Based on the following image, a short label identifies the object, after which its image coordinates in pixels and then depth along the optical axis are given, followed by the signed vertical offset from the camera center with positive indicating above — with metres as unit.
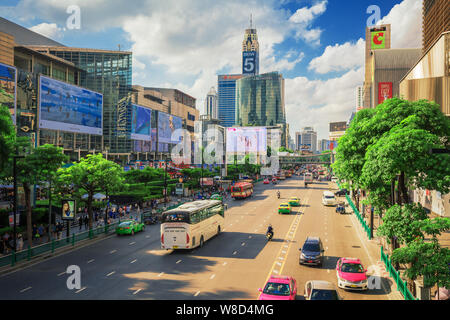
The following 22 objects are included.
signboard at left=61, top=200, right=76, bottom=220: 29.05 -4.29
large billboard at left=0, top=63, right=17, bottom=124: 51.18 +10.84
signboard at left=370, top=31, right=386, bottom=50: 138.75 +48.73
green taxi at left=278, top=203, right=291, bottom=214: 46.48 -6.54
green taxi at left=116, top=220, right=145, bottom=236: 33.72 -6.70
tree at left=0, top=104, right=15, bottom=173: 23.11 +1.52
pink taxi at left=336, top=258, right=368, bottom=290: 18.00 -6.06
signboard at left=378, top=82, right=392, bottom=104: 85.68 +17.57
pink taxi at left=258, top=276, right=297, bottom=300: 15.16 -5.80
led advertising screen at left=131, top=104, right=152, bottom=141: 111.39 +11.99
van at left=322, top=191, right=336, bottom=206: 55.33 -6.33
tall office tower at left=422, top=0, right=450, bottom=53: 39.39 +17.59
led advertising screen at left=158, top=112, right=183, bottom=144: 131.00 +13.14
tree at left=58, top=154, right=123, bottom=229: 31.77 -1.61
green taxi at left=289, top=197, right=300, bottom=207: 55.00 -6.76
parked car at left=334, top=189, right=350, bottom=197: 70.31 -6.62
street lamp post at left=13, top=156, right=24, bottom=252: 24.02 -1.03
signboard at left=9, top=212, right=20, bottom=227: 25.18 -4.40
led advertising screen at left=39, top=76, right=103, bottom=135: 68.44 +11.03
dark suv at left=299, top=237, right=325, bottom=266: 22.19 -6.02
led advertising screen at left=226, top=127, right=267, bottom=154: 161.75 +9.04
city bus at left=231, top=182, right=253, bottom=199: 63.75 -5.75
